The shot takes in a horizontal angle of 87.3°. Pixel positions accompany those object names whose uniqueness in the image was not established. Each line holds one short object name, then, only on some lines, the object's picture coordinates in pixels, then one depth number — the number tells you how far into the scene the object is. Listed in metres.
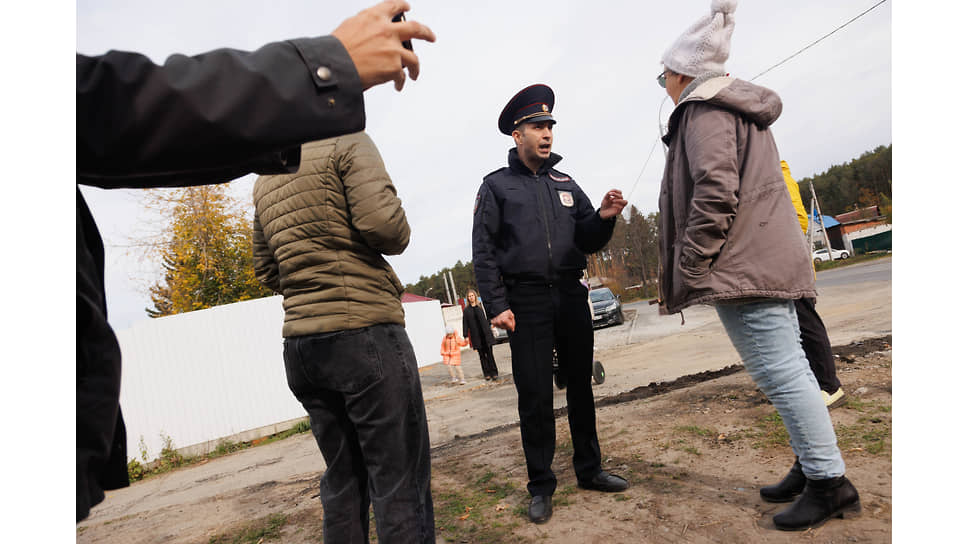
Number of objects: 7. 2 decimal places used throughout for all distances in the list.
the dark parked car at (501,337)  21.37
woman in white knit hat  2.08
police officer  2.99
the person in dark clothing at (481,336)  10.88
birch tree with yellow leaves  14.10
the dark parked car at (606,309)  18.78
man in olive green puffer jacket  1.93
